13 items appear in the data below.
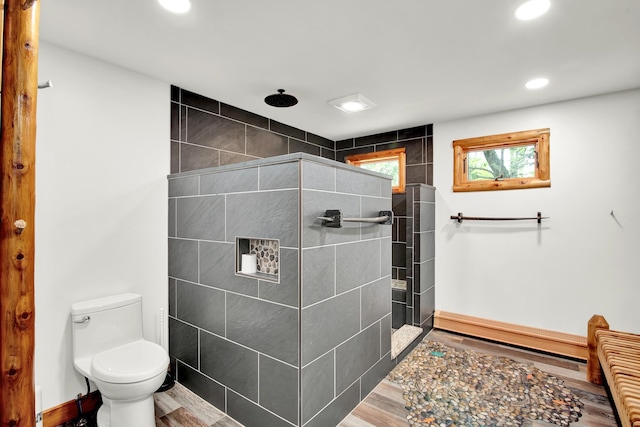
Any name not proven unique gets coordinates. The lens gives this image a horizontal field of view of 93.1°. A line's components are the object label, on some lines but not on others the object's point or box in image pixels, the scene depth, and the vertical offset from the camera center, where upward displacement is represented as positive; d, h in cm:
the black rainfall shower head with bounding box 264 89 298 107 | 280 +110
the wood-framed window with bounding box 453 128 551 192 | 300 +57
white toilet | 168 -87
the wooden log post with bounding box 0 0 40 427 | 94 +1
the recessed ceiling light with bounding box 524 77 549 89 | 248 +110
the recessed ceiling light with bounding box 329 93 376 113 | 283 +110
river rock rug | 197 -131
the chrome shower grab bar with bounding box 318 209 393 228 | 177 -1
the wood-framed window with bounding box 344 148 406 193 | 390 +74
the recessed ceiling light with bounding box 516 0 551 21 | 158 +110
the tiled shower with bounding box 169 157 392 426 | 167 -52
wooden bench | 152 -93
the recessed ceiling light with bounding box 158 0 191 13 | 159 +113
